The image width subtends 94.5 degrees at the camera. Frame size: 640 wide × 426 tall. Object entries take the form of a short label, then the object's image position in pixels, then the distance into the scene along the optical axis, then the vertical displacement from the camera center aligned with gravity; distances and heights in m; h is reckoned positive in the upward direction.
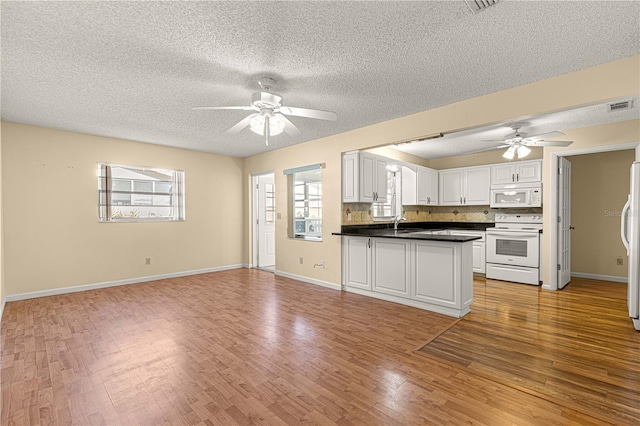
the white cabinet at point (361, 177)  4.75 +0.56
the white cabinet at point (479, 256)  5.75 -0.89
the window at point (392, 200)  6.06 +0.24
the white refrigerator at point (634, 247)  3.10 -0.39
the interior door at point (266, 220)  6.98 -0.21
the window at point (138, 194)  5.15 +0.34
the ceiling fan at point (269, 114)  2.79 +0.95
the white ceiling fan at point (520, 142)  4.21 +1.01
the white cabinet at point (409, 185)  6.16 +0.54
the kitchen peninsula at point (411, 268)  3.60 -0.79
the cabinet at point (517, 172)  5.30 +0.72
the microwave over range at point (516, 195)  5.27 +0.29
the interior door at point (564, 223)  4.87 -0.21
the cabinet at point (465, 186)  6.05 +0.54
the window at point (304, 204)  6.00 +0.15
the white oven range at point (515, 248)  5.05 -0.68
